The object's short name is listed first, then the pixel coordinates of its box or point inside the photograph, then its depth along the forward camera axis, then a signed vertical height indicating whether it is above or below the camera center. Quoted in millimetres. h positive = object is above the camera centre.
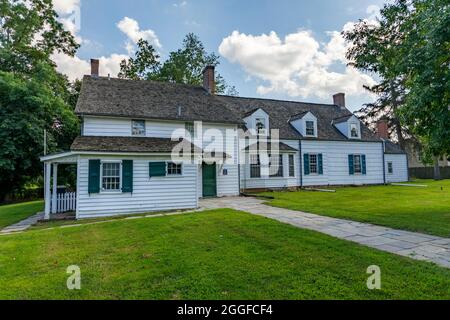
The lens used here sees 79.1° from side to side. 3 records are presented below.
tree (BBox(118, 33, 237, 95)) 29391 +12385
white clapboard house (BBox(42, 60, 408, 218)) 11617 +1469
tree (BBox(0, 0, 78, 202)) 18000 +5971
